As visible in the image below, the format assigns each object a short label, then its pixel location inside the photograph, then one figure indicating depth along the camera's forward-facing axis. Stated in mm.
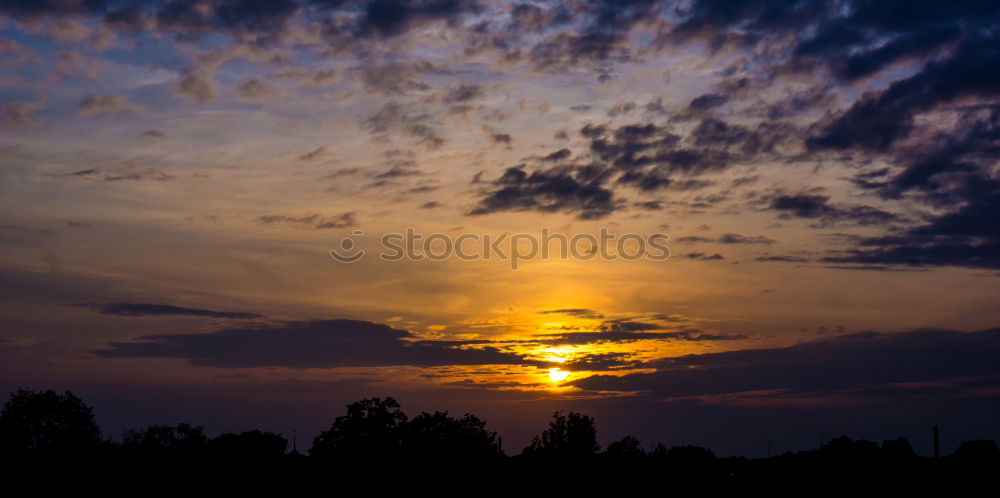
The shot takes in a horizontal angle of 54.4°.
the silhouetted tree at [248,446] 84369
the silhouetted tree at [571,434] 183875
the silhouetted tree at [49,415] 157625
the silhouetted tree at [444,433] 145750
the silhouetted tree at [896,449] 84650
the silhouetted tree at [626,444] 180625
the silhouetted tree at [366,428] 145250
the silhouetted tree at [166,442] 82362
